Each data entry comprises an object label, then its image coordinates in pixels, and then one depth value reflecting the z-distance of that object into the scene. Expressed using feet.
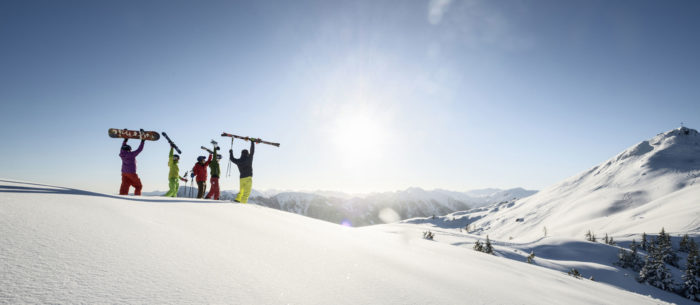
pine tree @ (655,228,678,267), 88.79
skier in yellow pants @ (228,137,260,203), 29.19
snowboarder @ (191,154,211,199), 35.80
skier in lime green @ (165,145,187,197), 33.58
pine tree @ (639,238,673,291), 71.67
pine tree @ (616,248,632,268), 84.28
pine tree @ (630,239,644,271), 83.51
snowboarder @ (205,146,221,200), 33.63
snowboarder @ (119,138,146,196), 26.22
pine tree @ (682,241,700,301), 69.26
